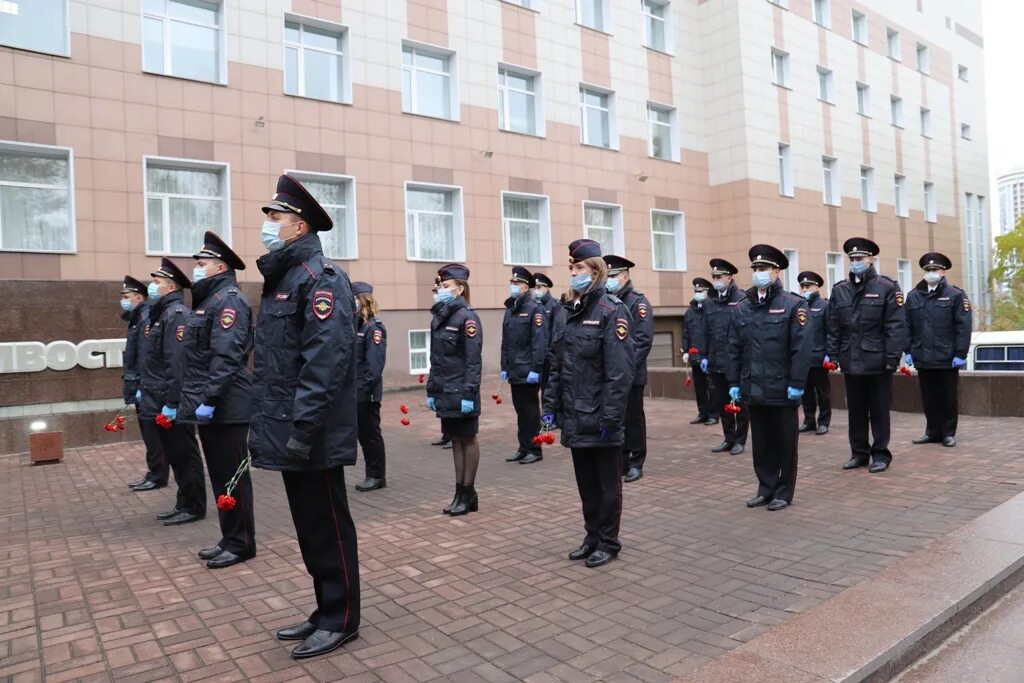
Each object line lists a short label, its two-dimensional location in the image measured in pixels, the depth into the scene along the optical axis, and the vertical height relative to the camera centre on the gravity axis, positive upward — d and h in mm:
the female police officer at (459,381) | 6516 -292
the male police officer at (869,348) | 7852 -130
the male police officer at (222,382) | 5414 -210
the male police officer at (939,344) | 9250 -124
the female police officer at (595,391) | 4980 -324
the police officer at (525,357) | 9320 -136
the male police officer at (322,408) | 3748 -269
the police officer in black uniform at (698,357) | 11953 -256
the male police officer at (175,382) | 6797 -242
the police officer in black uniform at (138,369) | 8273 -138
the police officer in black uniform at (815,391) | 10711 -785
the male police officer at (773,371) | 6434 -279
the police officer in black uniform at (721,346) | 9406 -74
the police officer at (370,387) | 7840 -395
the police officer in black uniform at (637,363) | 7805 -214
